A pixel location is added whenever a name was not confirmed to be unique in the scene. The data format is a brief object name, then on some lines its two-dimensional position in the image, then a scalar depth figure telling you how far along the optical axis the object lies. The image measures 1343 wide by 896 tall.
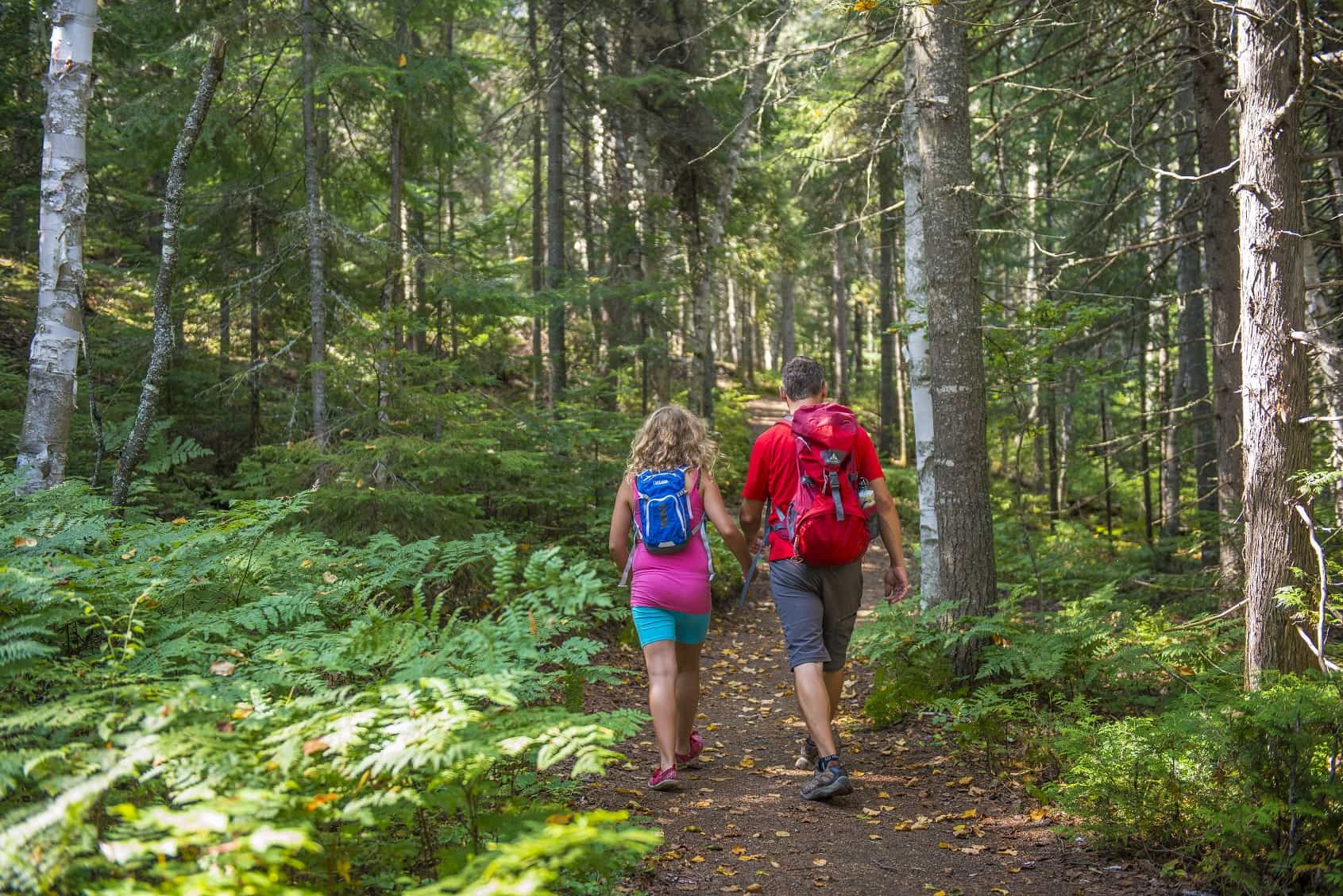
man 4.86
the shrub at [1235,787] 3.36
